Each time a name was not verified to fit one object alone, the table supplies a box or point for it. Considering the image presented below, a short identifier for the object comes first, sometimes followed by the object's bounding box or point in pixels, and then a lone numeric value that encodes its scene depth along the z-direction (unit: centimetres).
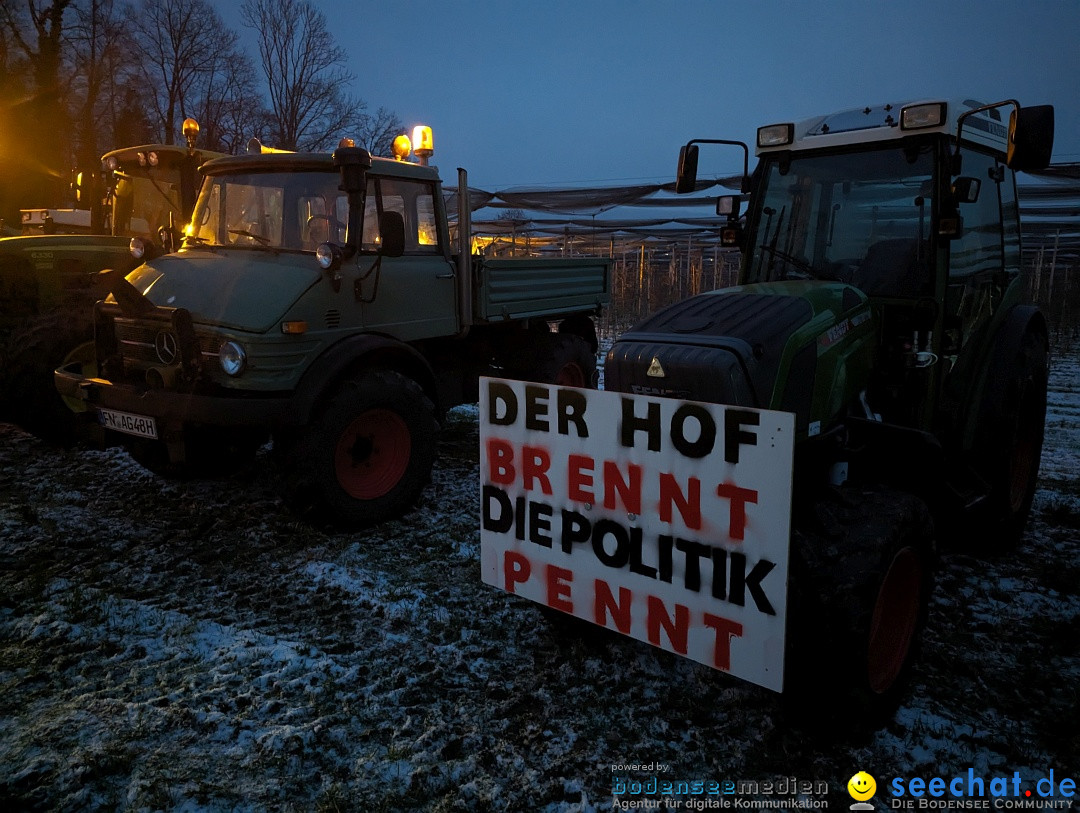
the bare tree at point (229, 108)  2241
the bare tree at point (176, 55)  2177
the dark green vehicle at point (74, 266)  567
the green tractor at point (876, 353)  239
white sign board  218
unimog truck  424
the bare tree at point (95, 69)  2381
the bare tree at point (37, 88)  2264
